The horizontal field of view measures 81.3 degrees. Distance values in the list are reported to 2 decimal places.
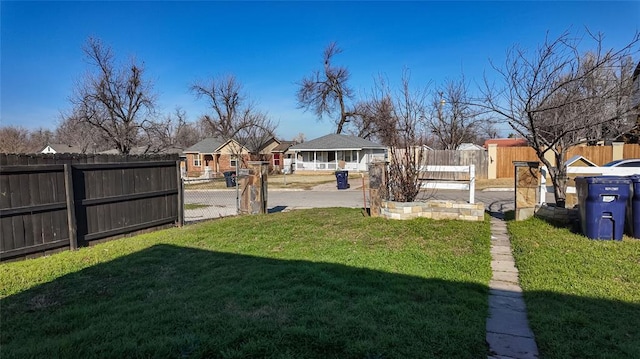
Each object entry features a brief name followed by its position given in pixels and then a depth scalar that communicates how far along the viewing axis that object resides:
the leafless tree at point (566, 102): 7.23
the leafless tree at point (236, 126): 40.41
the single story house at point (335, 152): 36.44
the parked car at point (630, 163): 12.46
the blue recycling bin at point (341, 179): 20.38
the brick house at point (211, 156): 38.68
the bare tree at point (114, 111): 23.30
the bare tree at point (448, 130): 23.53
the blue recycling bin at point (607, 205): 6.04
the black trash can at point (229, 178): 22.97
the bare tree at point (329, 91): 44.97
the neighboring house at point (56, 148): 46.49
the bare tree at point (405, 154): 8.87
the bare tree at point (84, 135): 24.89
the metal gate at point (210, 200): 11.71
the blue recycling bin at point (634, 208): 6.08
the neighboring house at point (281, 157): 38.63
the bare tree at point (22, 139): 38.83
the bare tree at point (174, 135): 26.42
